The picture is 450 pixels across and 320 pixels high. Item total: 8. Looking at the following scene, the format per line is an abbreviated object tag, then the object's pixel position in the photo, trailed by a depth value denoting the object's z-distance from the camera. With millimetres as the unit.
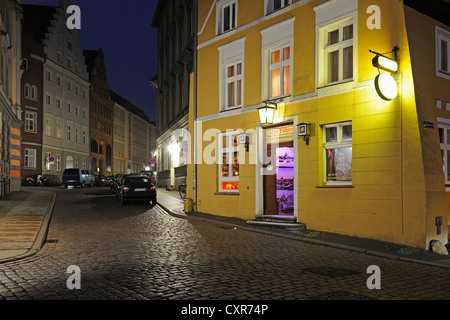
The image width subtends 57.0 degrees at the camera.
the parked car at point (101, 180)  47544
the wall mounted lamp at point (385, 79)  9656
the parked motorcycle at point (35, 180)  42050
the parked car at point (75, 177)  38625
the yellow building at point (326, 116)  9914
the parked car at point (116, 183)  26039
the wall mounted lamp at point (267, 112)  13547
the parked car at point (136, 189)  20812
